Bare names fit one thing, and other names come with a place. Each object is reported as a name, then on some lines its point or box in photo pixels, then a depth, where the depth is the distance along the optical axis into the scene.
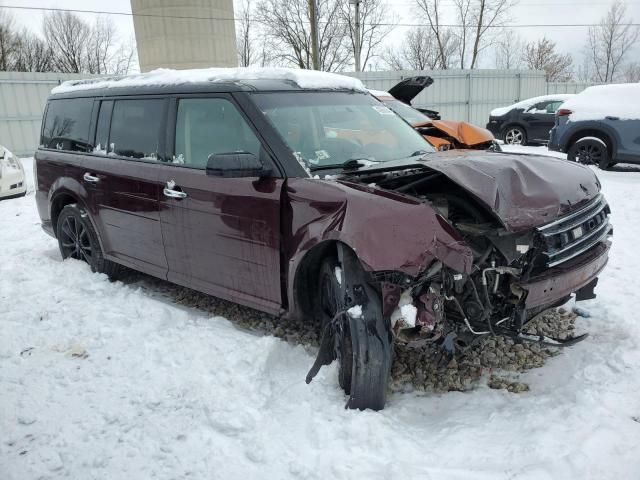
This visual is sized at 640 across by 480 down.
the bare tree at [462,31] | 39.66
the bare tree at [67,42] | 41.66
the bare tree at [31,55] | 38.38
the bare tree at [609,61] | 42.89
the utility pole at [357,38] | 25.59
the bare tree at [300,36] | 38.38
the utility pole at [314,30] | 20.31
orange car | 6.73
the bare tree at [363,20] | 38.06
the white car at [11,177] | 9.54
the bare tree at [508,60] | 47.03
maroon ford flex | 2.63
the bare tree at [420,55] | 44.34
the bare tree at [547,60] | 45.91
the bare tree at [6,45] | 36.75
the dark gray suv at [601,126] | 9.64
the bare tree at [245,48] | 43.43
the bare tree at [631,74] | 46.72
